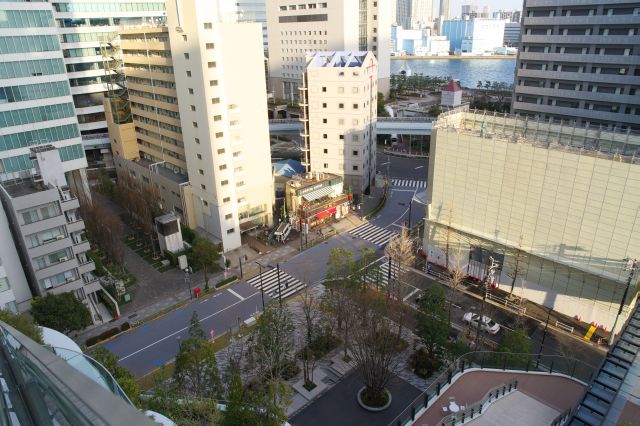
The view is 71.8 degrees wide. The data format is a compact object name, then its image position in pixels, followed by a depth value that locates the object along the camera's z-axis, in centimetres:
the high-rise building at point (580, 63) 4494
